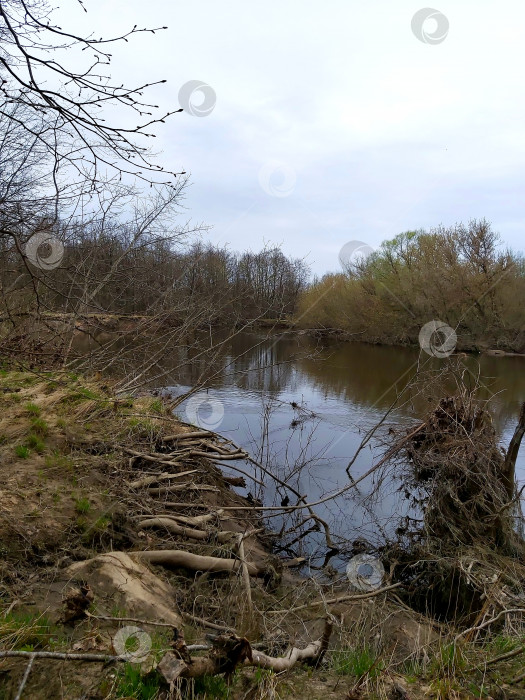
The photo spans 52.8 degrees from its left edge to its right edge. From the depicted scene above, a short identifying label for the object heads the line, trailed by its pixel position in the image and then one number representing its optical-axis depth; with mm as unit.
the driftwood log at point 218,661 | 2250
